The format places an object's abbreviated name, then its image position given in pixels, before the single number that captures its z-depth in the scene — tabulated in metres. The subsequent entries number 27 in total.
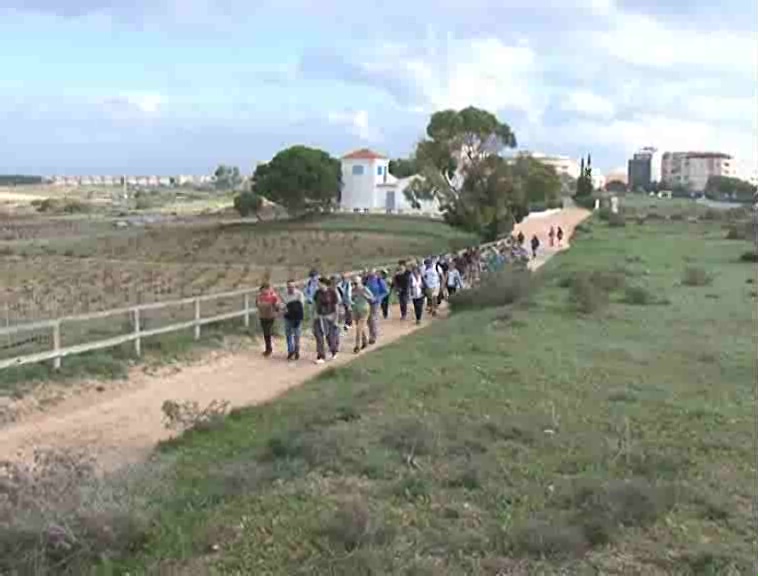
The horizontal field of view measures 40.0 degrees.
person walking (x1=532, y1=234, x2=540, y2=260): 49.13
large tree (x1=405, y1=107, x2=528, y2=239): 54.47
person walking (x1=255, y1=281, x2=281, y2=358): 17.12
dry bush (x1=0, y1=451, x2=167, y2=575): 6.50
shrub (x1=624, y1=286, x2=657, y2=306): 25.16
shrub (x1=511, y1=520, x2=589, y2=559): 6.70
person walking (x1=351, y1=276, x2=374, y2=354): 18.03
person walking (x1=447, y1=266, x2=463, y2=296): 26.27
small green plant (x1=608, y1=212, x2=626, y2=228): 80.62
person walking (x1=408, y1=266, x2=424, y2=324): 22.28
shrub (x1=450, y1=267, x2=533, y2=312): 25.02
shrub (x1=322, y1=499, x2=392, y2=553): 6.73
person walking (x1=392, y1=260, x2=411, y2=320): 22.41
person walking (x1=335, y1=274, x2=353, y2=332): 19.45
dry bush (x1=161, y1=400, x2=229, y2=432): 11.46
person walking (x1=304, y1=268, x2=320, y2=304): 19.41
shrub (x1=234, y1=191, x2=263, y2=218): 90.06
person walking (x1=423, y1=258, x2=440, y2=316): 23.16
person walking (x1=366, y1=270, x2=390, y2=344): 18.72
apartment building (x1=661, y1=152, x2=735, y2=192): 192.23
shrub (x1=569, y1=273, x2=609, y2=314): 22.58
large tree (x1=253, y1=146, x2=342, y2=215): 83.81
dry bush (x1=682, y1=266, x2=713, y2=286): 32.06
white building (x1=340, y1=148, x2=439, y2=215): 93.06
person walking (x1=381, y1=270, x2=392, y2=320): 21.66
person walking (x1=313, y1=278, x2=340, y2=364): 16.52
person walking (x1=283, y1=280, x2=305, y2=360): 16.27
